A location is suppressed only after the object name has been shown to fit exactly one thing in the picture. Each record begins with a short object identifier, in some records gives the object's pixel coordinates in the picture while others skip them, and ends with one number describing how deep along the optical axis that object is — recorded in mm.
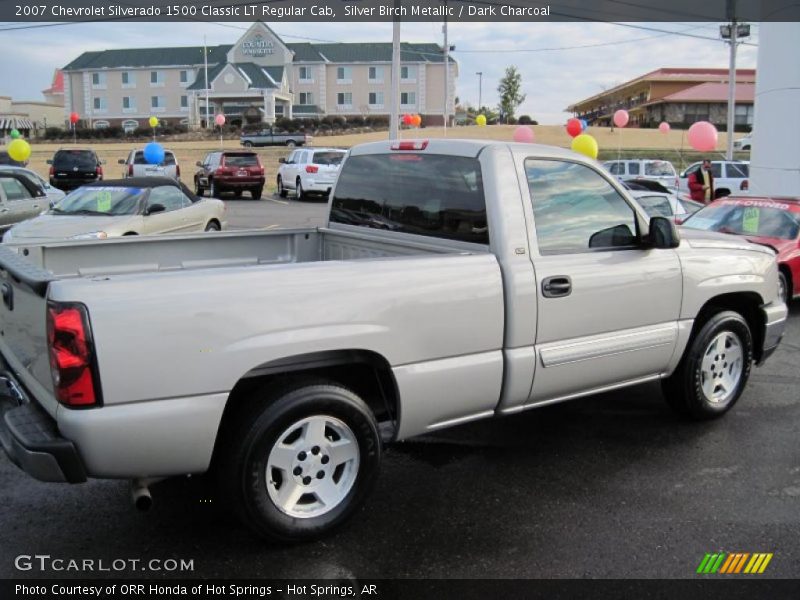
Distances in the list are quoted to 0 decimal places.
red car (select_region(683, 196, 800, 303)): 8703
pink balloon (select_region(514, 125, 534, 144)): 23798
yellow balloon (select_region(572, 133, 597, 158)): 17531
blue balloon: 21781
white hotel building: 75750
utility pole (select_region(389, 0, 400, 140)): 22828
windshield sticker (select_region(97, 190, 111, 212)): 11031
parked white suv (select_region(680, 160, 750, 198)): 23953
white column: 14883
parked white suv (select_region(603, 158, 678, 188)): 24703
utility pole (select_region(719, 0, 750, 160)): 25891
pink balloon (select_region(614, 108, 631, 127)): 28942
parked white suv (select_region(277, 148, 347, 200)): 26469
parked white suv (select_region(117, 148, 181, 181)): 24736
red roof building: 66625
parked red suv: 26984
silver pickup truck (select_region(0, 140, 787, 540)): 3035
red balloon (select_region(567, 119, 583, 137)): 27844
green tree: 87125
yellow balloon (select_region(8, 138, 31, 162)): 22491
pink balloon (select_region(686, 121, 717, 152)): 17641
